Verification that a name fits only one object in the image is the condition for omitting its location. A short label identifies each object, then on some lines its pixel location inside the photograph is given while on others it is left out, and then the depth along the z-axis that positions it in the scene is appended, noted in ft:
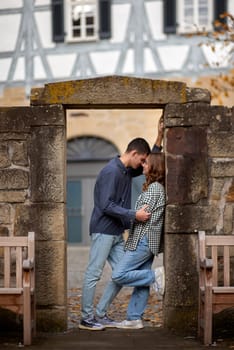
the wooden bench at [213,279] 30.46
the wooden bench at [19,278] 30.56
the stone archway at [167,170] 33.95
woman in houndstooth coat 33.59
